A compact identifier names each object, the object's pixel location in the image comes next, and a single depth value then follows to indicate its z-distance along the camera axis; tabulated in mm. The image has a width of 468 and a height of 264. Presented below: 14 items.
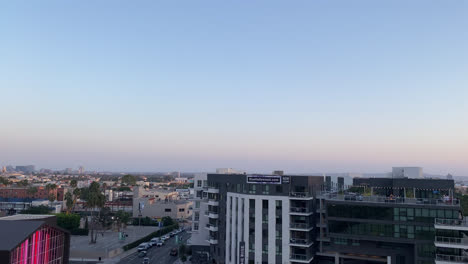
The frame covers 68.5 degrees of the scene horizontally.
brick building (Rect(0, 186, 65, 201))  191500
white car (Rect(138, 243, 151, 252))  108250
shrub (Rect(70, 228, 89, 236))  131000
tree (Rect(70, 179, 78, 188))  186475
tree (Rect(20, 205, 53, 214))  140125
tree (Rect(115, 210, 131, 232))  134000
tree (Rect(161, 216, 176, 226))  149100
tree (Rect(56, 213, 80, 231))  125750
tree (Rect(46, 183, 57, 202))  187312
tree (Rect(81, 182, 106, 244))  129750
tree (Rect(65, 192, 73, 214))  147375
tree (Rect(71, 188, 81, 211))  155875
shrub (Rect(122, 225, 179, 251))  108688
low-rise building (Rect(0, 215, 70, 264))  49156
